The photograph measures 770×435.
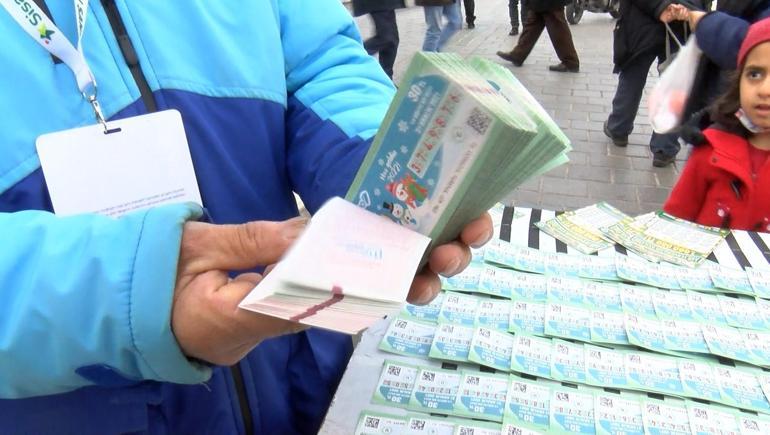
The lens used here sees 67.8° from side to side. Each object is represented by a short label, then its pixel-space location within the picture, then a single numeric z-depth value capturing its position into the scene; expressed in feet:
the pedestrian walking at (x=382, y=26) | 13.92
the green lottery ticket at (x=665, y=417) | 2.79
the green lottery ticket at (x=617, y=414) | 2.80
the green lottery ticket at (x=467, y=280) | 3.82
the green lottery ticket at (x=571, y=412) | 2.80
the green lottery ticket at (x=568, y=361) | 3.10
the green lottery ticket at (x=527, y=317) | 3.43
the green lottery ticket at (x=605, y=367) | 3.08
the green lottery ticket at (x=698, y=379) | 2.99
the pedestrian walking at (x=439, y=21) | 15.98
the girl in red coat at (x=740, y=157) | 5.26
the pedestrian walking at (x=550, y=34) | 17.17
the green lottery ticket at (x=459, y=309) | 3.53
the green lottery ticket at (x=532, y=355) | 3.14
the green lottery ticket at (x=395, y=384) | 2.99
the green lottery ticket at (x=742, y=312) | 3.47
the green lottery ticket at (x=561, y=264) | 3.95
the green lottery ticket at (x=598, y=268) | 3.92
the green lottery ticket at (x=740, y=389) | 2.93
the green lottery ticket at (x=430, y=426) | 2.79
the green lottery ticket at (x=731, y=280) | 3.76
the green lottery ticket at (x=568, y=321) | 3.38
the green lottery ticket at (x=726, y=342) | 3.22
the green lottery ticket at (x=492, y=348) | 3.19
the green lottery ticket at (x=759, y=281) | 3.74
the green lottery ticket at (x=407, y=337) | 3.34
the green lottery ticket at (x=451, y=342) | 3.25
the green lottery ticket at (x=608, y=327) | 3.35
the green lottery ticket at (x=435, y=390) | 2.94
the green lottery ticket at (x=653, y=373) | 3.03
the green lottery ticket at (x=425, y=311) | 3.58
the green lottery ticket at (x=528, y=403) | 2.84
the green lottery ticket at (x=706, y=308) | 3.51
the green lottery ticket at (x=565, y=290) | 3.67
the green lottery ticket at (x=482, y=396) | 2.89
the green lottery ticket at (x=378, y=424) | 2.79
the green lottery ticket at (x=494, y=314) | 3.49
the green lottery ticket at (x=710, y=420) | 2.78
